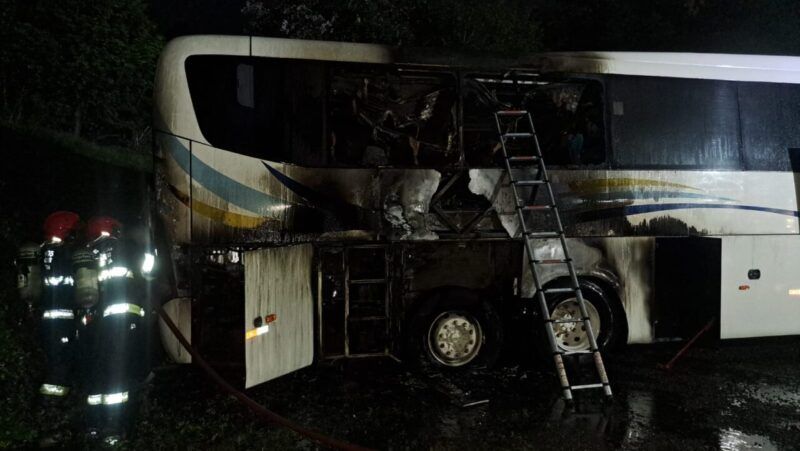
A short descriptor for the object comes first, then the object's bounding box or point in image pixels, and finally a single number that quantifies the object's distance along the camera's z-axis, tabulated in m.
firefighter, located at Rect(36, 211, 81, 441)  5.18
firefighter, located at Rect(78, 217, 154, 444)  4.84
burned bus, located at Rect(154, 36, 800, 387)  5.66
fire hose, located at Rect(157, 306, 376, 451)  4.49
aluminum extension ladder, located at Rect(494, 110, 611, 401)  5.63
